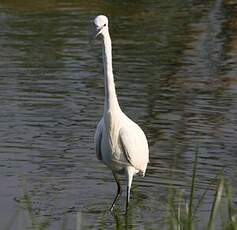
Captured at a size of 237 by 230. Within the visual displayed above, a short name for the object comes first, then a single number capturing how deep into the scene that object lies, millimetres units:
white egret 17062
